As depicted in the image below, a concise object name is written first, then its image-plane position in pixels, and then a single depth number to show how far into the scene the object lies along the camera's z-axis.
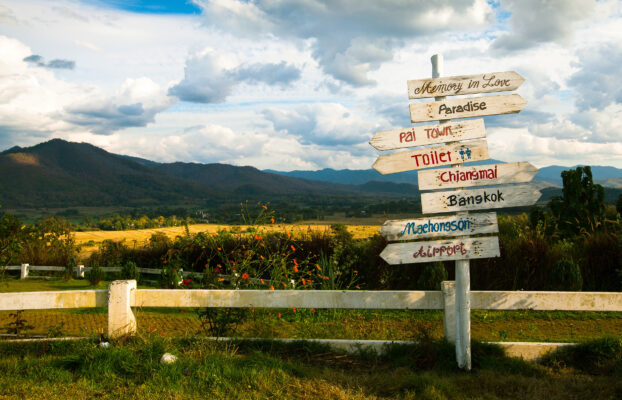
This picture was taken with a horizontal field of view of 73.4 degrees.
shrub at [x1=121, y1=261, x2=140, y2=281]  12.61
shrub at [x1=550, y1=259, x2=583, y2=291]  7.70
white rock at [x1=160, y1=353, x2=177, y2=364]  4.20
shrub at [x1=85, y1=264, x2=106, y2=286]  12.91
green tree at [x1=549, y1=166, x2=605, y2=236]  12.05
